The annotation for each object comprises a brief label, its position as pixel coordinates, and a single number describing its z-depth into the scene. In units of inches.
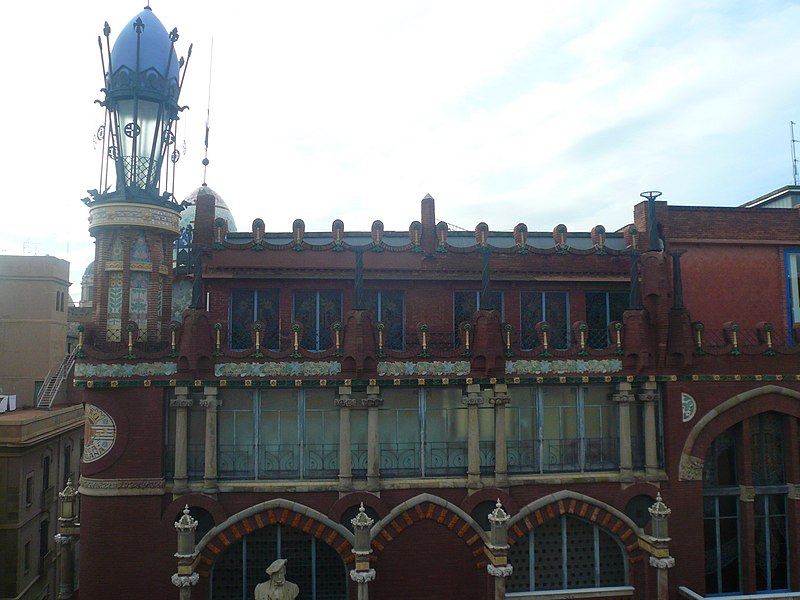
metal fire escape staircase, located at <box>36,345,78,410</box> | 1689.2
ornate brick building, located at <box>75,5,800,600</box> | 770.2
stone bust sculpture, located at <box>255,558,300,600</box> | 695.1
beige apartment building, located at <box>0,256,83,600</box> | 1238.9
